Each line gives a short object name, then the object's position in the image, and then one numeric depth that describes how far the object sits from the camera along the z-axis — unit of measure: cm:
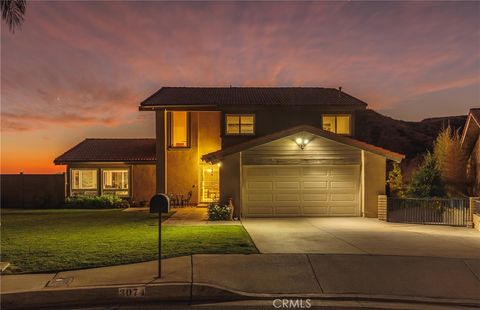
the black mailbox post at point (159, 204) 776
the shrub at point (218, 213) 1638
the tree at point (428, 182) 1909
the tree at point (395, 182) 2342
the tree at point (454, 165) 2302
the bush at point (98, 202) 2262
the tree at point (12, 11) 1013
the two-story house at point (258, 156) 1727
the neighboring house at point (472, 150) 2173
